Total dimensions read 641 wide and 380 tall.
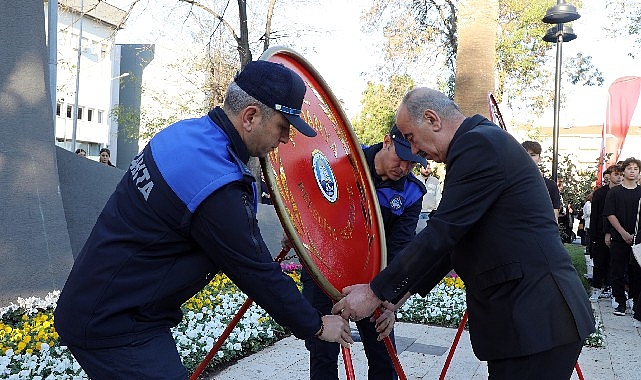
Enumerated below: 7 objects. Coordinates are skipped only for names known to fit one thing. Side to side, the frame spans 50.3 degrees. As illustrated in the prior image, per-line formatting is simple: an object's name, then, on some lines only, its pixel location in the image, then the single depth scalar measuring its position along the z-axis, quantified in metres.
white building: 44.50
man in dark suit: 2.63
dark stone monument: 6.44
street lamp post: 11.45
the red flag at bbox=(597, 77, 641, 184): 13.96
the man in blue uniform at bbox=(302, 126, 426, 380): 4.00
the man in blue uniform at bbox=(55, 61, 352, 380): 2.22
